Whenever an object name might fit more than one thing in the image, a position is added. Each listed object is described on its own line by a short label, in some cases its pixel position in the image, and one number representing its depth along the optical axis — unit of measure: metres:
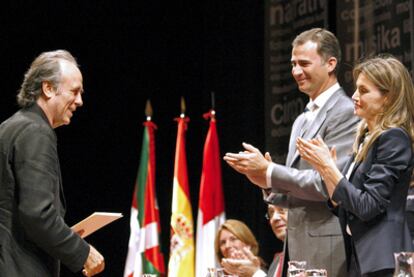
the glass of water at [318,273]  3.63
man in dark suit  4.49
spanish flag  9.55
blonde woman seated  7.71
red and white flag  9.64
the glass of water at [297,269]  3.72
